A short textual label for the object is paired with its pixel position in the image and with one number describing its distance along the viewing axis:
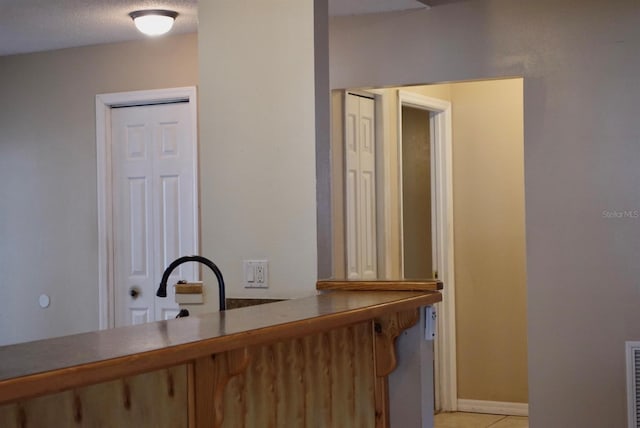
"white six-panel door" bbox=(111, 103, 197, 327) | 5.30
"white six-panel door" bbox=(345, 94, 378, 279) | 5.00
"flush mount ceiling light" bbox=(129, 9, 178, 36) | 4.60
